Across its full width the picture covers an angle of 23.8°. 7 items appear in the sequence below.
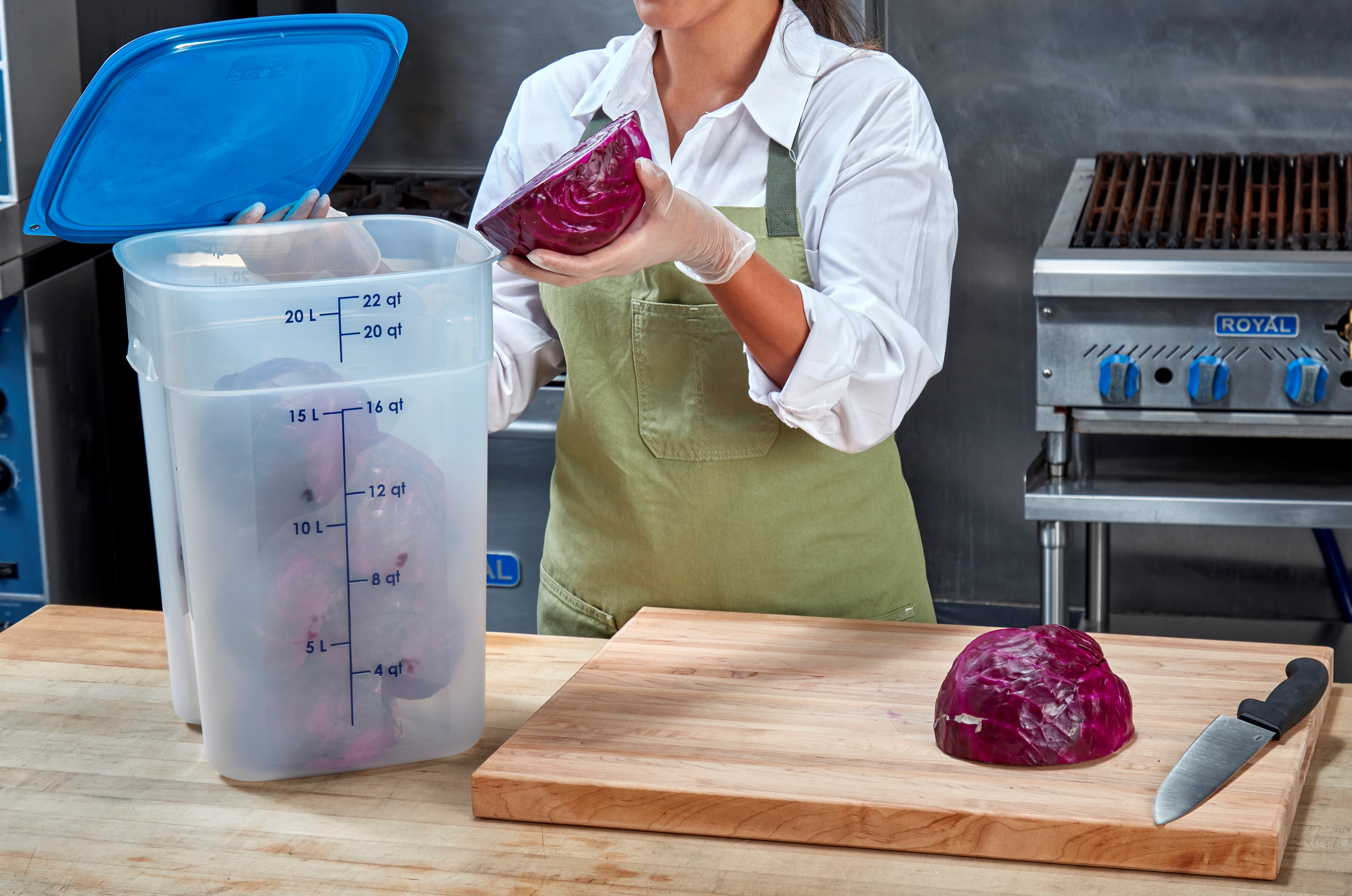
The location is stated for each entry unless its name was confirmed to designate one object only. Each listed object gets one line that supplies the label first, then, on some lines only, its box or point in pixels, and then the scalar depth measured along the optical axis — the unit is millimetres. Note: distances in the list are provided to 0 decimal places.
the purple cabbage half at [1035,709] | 2398
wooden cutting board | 2317
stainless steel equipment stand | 3511
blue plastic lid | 2428
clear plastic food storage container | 2347
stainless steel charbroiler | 3442
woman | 2850
